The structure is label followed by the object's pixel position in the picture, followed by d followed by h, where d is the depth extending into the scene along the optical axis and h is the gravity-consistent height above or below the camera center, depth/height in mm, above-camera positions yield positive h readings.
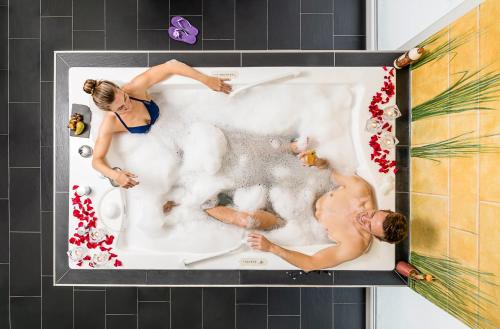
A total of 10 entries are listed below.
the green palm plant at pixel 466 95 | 1235 +270
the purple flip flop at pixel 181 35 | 2283 +832
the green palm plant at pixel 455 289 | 1317 -524
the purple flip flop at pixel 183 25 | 2289 +899
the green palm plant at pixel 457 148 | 1286 +64
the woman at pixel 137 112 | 1777 +256
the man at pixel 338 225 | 1824 -324
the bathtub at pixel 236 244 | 1842 -81
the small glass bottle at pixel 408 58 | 1645 +513
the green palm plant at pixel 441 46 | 1370 +499
